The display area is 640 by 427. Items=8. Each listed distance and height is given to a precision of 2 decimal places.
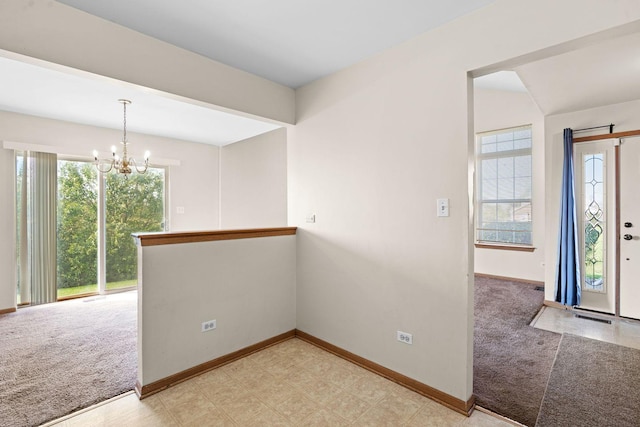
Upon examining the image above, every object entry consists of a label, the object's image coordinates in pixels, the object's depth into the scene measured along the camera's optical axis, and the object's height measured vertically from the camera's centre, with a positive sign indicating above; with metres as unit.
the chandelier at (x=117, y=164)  3.68 +0.74
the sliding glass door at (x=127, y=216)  4.77 -0.07
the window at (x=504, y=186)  5.16 +0.47
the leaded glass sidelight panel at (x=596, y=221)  3.59 -0.12
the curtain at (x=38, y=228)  4.04 -0.22
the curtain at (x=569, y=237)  3.72 -0.32
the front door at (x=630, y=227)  3.41 -0.18
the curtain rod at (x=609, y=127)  3.54 +1.03
